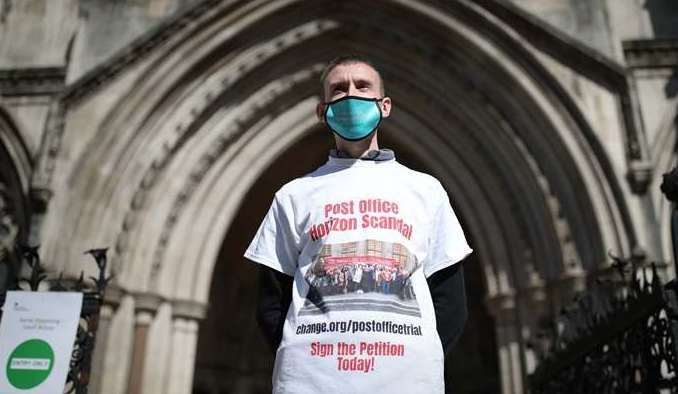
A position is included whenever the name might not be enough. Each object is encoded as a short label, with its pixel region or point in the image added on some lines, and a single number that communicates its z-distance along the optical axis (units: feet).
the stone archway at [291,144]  22.34
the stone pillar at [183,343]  23.04
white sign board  13.03
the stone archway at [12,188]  23.99
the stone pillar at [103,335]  20.83
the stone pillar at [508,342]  22.11
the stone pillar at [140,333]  21.83
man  4.58
